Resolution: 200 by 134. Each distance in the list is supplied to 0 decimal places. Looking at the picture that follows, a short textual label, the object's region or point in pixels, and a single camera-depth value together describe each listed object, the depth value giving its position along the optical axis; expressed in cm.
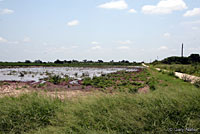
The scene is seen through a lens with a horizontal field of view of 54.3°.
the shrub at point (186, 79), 1376
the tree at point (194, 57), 5120
